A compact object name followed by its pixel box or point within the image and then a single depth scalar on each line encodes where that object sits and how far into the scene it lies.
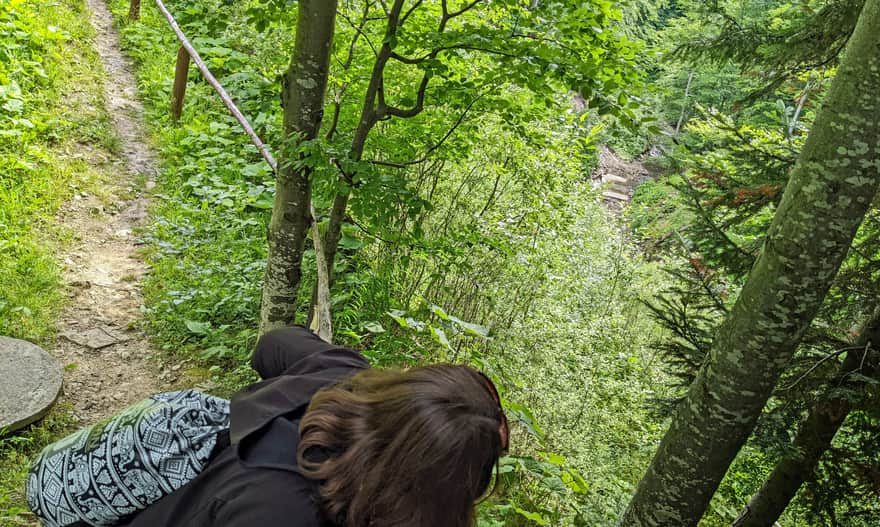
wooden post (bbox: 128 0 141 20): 11.80
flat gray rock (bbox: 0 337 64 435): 3.73
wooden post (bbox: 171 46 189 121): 9.07
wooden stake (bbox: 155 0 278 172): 3.88
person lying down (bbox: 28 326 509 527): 1.22
